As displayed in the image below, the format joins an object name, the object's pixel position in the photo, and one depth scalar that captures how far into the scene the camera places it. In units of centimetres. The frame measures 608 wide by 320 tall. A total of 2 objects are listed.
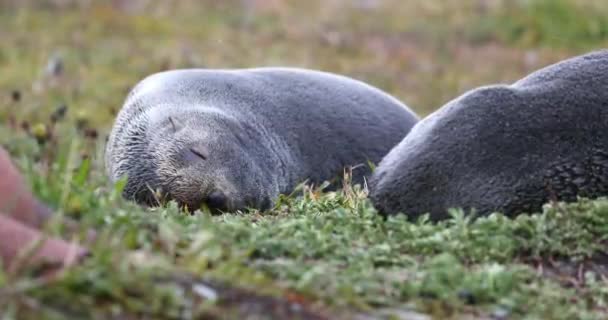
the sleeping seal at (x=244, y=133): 1191
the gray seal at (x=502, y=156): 926
